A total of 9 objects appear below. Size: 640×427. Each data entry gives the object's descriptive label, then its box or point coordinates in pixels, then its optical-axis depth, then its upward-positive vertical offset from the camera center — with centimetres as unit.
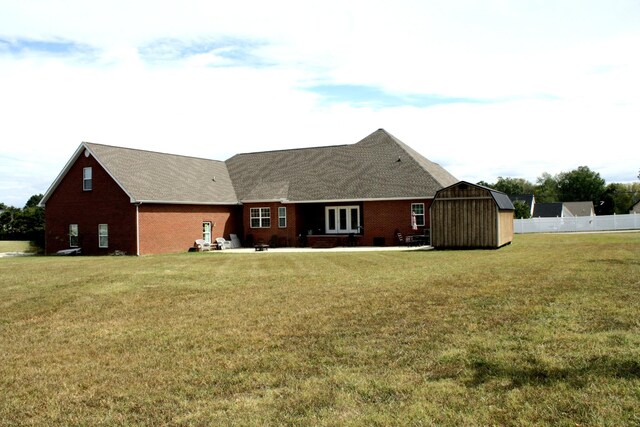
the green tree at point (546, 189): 12615 +511
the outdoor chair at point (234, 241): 3703 -155
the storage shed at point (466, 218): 2681 -24
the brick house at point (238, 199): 3192 +118
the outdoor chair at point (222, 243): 3550 -162
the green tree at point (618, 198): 9912 +194
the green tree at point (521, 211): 6183 +5
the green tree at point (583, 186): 11632 +516
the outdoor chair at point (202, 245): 3400 -161
